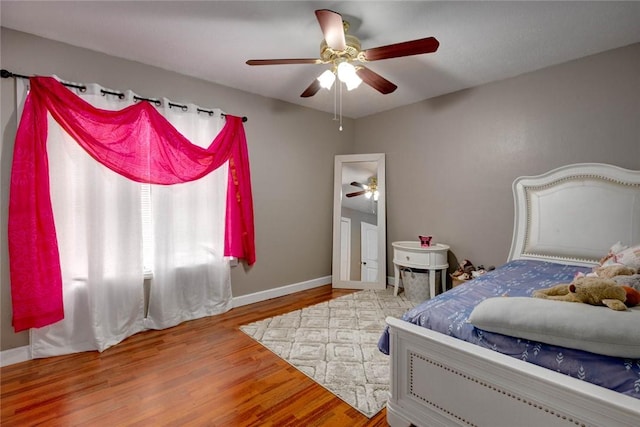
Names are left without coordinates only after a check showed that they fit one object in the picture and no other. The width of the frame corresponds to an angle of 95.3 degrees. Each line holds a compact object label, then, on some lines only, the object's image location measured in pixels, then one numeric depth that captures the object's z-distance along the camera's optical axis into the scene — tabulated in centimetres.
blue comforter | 104
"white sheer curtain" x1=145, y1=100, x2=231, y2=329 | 277
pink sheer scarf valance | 212
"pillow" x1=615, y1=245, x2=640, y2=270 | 165
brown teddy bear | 118
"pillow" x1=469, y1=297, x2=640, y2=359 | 103
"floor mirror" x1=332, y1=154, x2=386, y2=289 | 408
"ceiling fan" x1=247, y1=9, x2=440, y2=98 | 172
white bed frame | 105
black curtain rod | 212
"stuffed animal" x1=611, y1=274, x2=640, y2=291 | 143
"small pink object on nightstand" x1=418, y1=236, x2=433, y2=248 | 349
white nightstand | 330
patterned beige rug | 189
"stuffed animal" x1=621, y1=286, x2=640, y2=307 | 123
